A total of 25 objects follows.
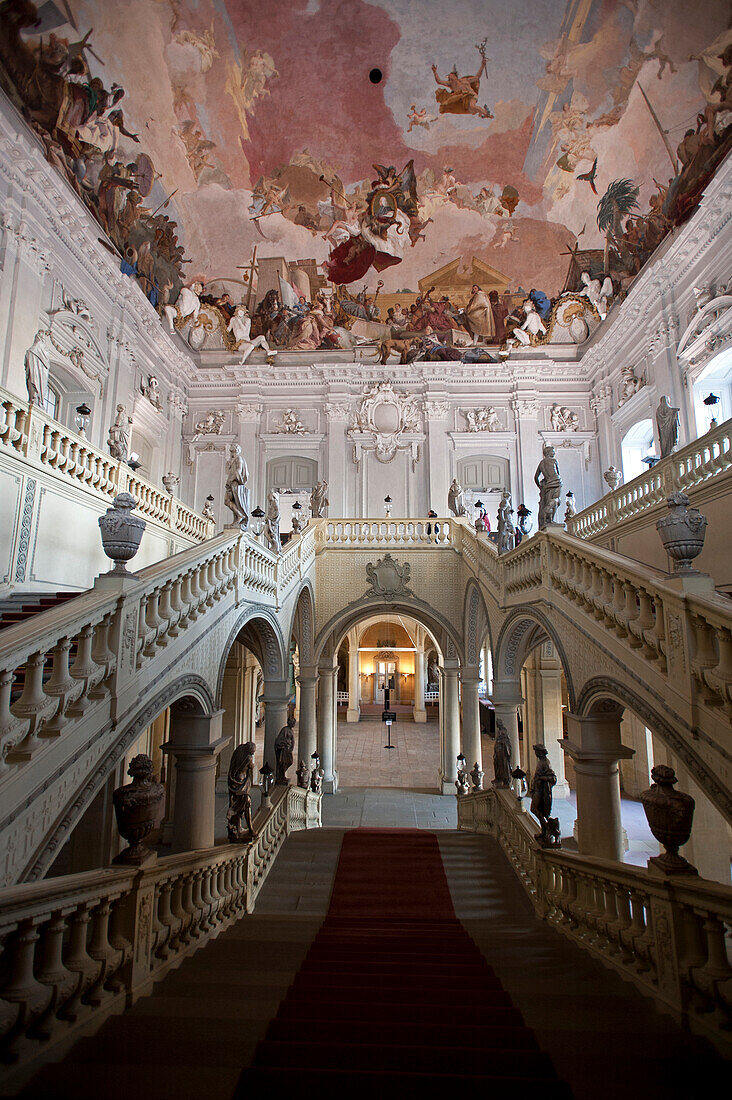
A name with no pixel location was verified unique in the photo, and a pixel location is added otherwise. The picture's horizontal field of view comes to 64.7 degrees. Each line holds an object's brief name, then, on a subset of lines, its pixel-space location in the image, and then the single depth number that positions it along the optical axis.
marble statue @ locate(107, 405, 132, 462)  10.09
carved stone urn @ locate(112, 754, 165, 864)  3.68
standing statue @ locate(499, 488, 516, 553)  12.43
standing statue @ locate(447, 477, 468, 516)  15.76
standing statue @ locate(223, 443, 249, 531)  8.67
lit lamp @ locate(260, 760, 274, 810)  8.99
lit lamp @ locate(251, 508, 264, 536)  18.77
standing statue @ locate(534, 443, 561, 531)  8.51
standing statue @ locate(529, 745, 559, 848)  7.10
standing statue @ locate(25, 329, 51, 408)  11.50
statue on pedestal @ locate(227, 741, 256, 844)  7.11
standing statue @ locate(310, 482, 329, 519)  15.73
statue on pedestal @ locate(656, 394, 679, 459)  10.70
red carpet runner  2.55
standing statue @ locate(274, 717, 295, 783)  10.82
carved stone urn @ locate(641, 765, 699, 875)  3.82
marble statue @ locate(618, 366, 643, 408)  18.02
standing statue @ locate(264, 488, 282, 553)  11.16
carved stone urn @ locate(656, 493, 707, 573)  4.76
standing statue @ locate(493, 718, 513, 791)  10.22
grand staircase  2.53
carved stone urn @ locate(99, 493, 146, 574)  4.86
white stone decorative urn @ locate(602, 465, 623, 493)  16.05
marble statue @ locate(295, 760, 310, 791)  12.22
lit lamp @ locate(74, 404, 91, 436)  14.48
